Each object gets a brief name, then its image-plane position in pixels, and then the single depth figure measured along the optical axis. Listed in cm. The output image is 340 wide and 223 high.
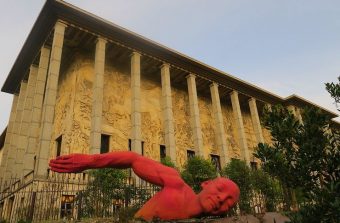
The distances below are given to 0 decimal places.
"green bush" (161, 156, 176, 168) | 1367
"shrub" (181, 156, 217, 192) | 1307
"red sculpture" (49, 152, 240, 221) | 484
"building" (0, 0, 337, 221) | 1620
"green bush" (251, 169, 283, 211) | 1323
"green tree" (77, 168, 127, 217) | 988
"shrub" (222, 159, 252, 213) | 1244
